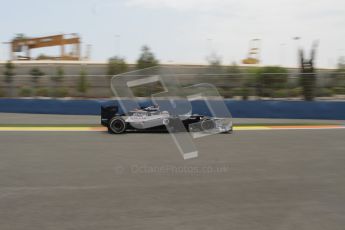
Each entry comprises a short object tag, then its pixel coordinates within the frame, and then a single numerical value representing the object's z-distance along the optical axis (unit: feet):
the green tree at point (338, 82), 49.83
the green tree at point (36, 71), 96.01
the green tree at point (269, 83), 51.19
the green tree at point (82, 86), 57.77
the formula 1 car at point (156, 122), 34.04
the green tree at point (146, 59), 95.92
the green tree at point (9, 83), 58.34
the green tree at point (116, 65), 82.84
